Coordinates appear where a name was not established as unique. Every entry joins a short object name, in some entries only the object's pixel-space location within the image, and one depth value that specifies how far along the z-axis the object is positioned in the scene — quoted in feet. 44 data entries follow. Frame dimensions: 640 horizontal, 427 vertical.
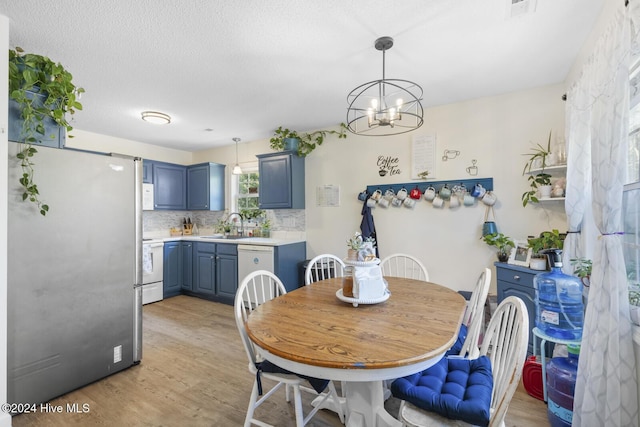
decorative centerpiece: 5.39
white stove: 13.65
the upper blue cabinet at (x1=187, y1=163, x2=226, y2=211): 16.17
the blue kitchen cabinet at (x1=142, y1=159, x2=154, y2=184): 14.77
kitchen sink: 15.49
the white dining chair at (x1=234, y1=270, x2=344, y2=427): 4.74
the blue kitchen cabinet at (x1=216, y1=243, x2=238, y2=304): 13.60
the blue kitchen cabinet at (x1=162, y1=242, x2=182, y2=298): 14.70
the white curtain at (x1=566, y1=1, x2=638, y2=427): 4.32
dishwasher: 12.53
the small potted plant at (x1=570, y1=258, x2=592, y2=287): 6.06
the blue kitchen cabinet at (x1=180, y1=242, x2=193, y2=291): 15.16
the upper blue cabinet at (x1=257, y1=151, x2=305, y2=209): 13.38
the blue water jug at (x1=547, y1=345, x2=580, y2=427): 5.51
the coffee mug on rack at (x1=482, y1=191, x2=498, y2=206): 9.77
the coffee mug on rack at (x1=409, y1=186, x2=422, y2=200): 11.10
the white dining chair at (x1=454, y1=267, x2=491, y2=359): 5.22
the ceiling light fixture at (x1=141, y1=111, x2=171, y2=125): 11.09
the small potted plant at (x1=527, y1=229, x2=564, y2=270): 7.87
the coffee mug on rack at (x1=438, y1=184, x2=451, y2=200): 10.45
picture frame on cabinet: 8.57
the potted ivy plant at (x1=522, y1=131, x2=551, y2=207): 8.64
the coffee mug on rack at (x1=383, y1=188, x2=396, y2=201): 11.64
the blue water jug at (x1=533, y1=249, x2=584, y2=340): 6.42
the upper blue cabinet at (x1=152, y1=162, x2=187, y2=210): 15.44
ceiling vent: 5.55
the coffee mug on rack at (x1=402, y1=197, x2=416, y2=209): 11.25
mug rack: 10.00
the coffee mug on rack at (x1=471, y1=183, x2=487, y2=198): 9.87
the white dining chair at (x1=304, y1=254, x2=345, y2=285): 8.00
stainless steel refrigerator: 6.06
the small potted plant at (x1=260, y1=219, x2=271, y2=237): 15.29
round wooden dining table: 3.52
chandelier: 6.13
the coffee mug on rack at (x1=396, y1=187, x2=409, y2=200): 11.34
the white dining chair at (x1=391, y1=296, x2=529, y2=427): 3.30
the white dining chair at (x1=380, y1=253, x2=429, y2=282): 10.74
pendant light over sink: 14.76
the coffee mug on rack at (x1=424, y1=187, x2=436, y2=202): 10.77
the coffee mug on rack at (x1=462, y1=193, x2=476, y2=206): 10.08
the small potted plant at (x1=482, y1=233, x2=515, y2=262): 8.96
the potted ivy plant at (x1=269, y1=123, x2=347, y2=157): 13.24
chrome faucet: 16.07
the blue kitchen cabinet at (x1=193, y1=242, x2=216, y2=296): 14.31
